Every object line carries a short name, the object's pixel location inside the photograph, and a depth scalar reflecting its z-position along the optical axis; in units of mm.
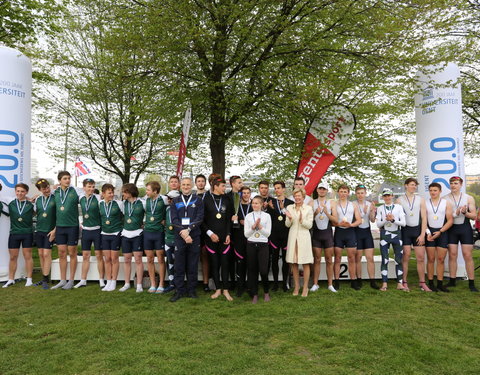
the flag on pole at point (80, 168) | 14938
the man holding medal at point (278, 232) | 5684
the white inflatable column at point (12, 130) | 6523
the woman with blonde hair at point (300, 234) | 5426
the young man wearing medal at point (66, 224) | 6016
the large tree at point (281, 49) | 7105
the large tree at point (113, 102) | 7703
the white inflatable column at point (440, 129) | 7074
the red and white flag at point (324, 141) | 7523
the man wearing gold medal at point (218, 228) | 5406
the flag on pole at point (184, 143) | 6512
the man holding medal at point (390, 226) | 5707
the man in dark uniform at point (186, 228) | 5363
